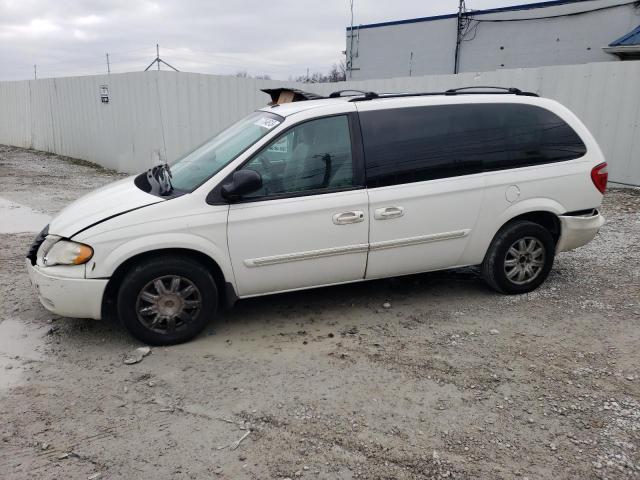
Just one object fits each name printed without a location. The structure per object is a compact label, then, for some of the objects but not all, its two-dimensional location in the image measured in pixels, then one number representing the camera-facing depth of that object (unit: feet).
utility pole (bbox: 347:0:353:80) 76.18
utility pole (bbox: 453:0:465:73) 63.16
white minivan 12.49
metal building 52.70
